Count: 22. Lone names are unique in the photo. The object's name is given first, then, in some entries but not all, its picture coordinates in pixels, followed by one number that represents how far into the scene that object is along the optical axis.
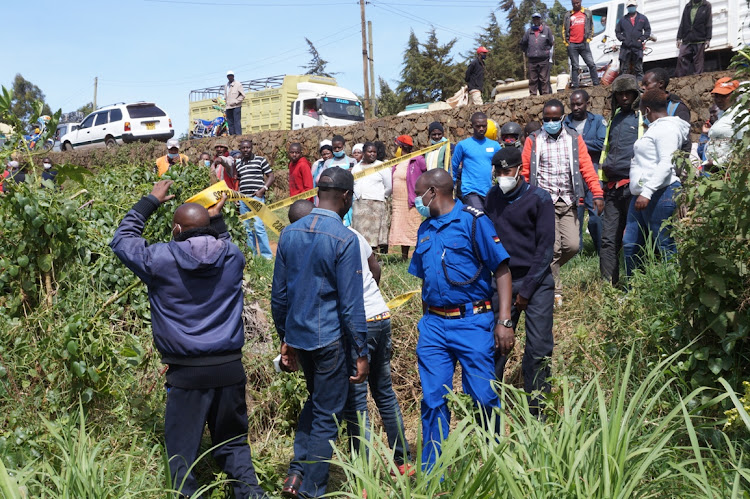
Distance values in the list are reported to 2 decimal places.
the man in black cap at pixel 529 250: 4.69
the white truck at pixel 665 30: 14.79
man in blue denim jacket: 3.93
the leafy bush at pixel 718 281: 3.80
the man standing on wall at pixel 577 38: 14.24
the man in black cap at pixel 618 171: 6.47
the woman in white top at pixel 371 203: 9.69
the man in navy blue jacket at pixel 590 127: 7.49
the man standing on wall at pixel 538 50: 14.59
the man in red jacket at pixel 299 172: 10.60
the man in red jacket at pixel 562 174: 6.48
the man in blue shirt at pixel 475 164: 7.87
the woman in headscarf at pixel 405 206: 9.59
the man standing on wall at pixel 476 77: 16.36
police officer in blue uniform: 4.14
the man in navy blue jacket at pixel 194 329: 3.75
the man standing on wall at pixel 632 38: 12.98
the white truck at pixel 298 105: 23.28
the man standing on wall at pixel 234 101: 19.03
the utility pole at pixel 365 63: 30.19
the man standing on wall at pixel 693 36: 12.39
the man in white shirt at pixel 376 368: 4.32
